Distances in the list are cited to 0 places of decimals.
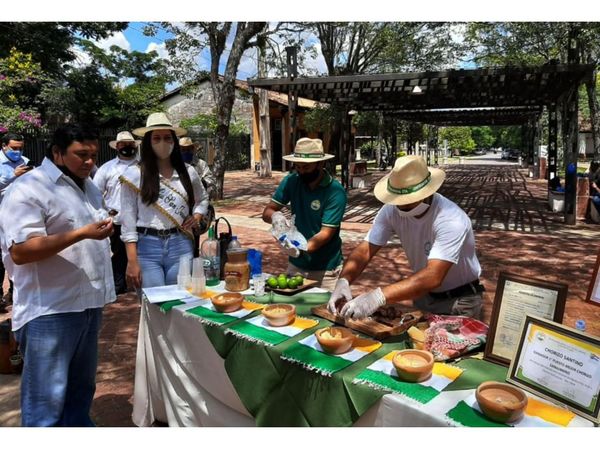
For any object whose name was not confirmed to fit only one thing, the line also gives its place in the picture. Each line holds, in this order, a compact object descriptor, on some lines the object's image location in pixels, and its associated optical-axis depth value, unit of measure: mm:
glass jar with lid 3018
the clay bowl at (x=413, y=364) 1812
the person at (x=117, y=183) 5105
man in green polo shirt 3283
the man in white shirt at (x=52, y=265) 2131
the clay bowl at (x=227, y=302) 2613
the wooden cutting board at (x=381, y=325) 2230
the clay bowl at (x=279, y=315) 2396
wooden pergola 9773
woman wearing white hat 3096
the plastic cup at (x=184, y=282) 3111
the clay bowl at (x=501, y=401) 1575
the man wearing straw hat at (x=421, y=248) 2318
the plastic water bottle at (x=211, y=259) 3268
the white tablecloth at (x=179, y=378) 2475
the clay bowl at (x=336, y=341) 2062
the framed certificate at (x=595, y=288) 1951
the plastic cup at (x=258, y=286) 2955
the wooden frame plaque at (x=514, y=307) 1887
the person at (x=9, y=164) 5125
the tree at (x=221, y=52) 12547
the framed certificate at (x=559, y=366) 1608
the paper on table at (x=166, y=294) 2875
